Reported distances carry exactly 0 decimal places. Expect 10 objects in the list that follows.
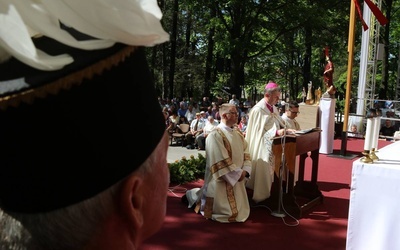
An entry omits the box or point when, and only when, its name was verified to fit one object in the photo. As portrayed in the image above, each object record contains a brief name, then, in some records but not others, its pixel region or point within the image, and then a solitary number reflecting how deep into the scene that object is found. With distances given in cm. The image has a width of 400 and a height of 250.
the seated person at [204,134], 1145
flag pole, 847
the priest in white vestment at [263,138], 594
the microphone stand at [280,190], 548
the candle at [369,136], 381
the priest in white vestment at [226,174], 523
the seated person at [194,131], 1242
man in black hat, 72
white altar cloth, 338
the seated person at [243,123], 1183
